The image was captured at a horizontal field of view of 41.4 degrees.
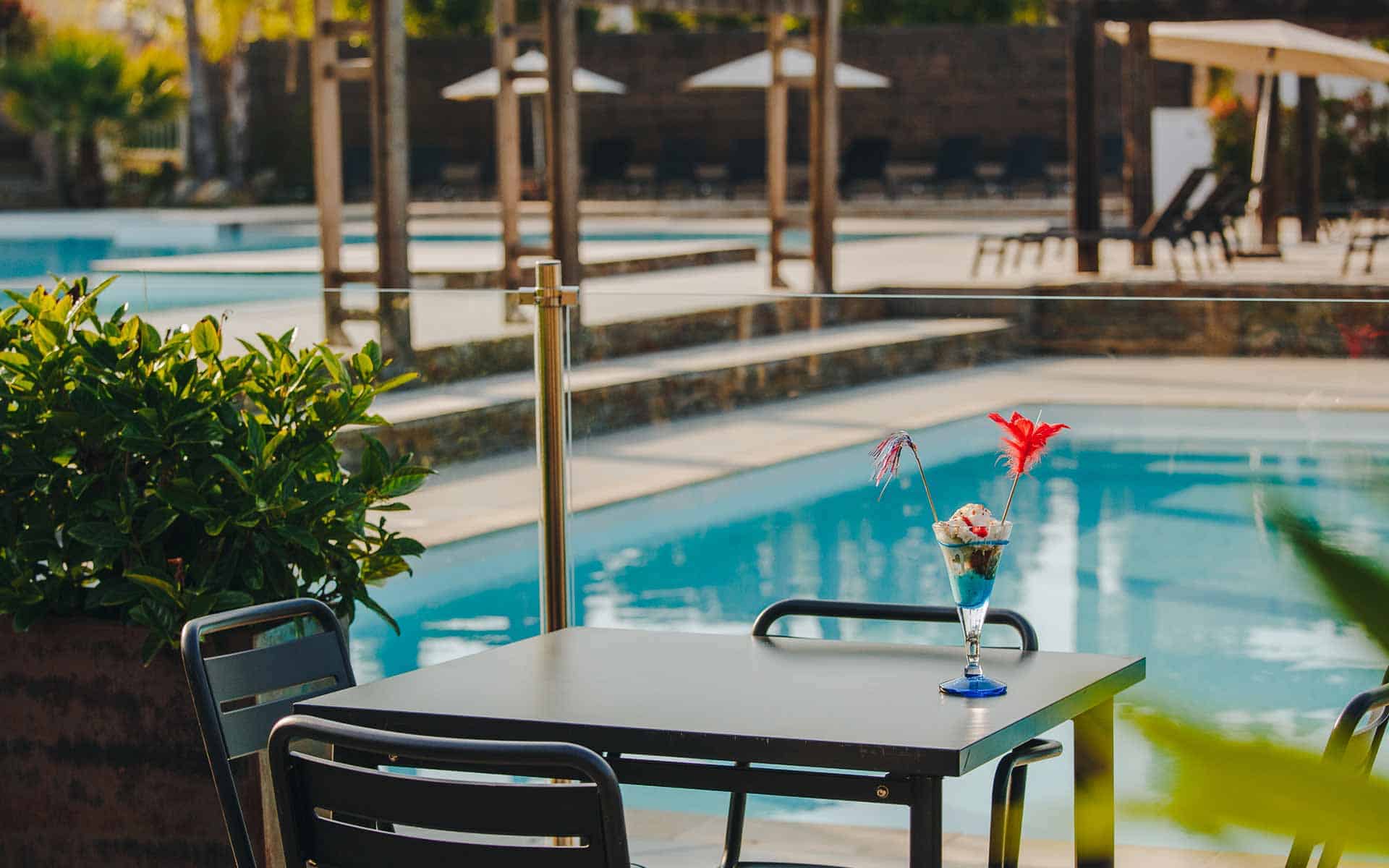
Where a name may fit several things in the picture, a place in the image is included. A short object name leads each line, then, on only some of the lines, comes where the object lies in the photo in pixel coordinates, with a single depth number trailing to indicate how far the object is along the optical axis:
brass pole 3.61
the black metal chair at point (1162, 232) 12.41
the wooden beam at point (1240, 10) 12.39
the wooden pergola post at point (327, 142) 9.55
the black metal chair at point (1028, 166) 23.84
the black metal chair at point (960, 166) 24.27
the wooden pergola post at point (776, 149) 12.55
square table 2.05
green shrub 2.98
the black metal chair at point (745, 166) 24.80
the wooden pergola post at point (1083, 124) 13.07
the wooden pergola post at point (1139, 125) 13.93
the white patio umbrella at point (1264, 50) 13.34
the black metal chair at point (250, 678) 2.31
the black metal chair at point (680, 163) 25.42
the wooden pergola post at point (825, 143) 12.30
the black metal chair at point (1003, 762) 2.33
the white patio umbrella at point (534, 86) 19.36
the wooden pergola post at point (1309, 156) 15.73
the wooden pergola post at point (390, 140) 9.08
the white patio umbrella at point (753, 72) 20.03
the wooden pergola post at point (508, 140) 10.79
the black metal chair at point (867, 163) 24.28
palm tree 23.83
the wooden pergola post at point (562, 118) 10.14
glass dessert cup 2.29
